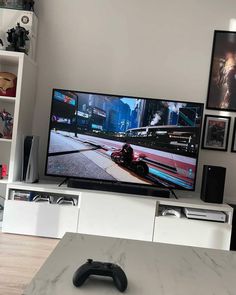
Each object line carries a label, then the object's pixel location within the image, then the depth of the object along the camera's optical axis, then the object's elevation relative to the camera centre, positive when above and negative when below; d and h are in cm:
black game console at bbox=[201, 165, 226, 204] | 200 -33
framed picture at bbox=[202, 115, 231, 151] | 221 +12
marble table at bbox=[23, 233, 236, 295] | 53 -34
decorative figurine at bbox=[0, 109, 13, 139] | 216 +2
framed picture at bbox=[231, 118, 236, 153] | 221 +2
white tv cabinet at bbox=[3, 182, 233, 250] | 191 -70
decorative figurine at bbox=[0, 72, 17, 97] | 207 +36
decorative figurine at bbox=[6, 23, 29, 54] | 207 +78
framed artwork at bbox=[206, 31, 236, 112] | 221 +69
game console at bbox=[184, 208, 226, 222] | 192 -58
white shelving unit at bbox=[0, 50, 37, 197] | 202 +19
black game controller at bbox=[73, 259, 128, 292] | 52 -32
